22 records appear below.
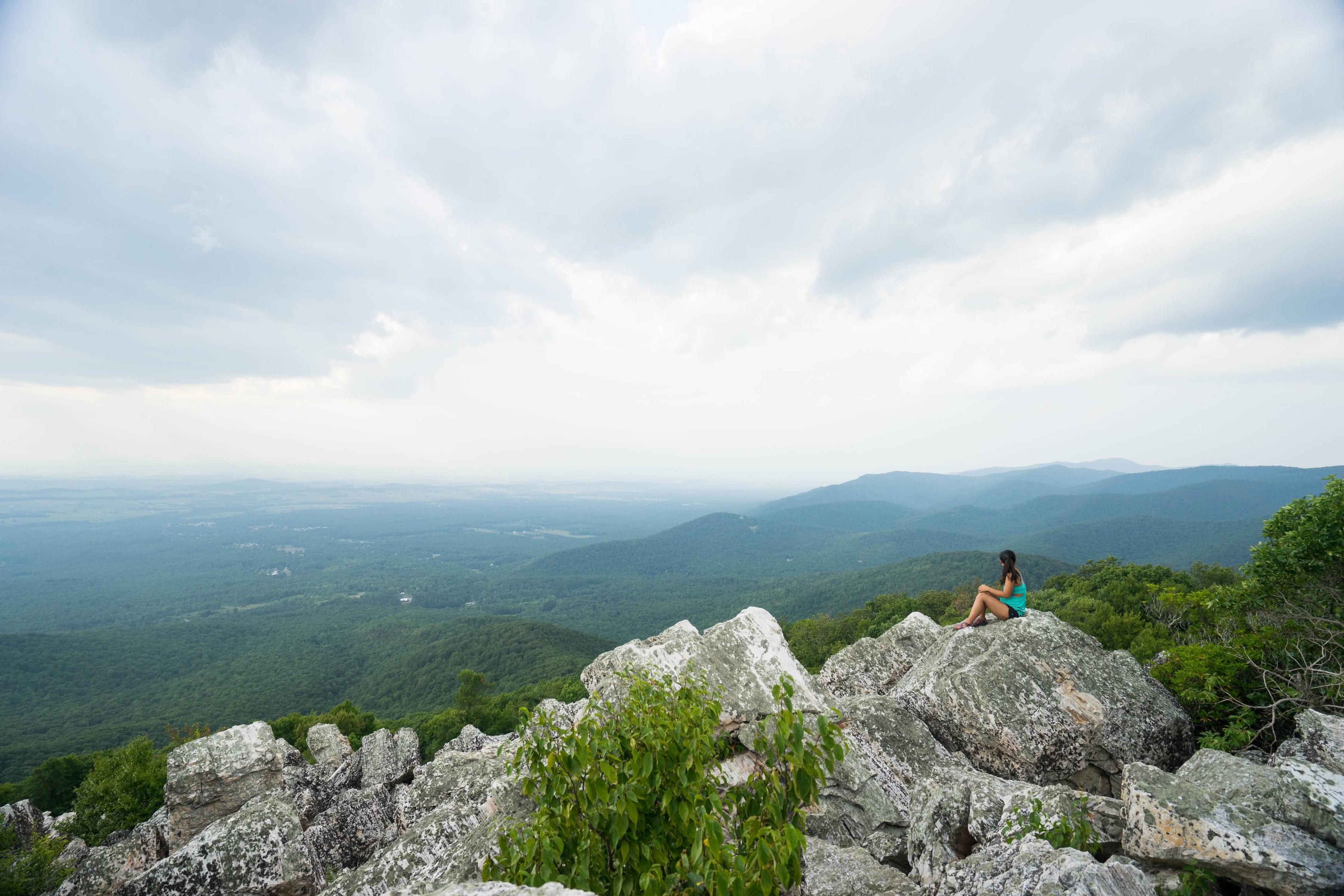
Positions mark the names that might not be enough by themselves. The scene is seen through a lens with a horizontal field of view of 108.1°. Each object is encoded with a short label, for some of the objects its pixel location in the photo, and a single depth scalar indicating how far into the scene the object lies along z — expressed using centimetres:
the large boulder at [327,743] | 2323
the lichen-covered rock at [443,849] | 668
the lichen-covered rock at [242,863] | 853
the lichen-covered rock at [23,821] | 1661
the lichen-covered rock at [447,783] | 1056
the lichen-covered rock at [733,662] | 992
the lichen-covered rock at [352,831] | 1103
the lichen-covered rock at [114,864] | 1039
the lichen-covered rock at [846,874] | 602
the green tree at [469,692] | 5059
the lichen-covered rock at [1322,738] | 666
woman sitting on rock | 1216
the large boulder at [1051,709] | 938
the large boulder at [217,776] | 1298
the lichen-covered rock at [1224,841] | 514
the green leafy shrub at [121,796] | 1909
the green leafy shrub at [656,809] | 353
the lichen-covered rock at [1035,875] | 468
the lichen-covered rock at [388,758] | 1454
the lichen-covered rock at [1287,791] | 557
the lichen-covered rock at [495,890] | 355
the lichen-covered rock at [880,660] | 1442
